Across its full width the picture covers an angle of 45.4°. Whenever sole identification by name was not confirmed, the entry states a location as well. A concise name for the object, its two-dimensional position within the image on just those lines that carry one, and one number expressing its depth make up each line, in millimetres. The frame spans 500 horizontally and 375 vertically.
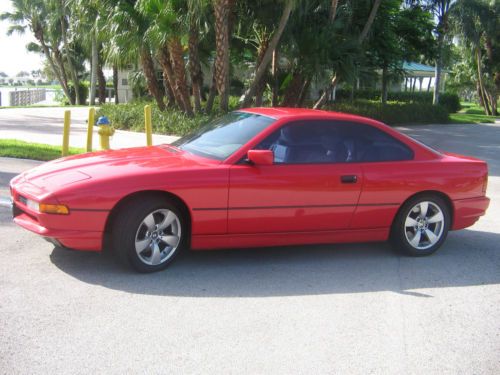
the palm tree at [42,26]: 40688
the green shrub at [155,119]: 16922
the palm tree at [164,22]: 15461
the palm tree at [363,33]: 20109
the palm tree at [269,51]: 16133
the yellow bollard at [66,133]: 10477
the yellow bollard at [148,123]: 11680
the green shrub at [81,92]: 44094
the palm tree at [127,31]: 16641
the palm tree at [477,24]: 33188
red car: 5020
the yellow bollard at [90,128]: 10945
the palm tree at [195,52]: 15263
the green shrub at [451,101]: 39397
